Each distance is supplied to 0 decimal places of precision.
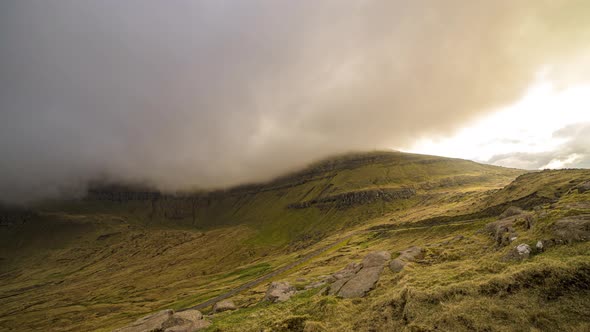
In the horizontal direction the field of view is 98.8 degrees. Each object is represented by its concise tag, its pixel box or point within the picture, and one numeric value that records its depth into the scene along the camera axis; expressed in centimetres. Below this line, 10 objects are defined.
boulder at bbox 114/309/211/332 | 3133
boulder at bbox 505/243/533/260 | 2166
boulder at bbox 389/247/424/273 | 3157
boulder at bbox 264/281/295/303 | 4020
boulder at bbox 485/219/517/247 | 2975
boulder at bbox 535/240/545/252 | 2152
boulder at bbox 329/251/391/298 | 2731
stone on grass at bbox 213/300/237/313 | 4641
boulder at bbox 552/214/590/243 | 2006
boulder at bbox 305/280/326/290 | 4638
